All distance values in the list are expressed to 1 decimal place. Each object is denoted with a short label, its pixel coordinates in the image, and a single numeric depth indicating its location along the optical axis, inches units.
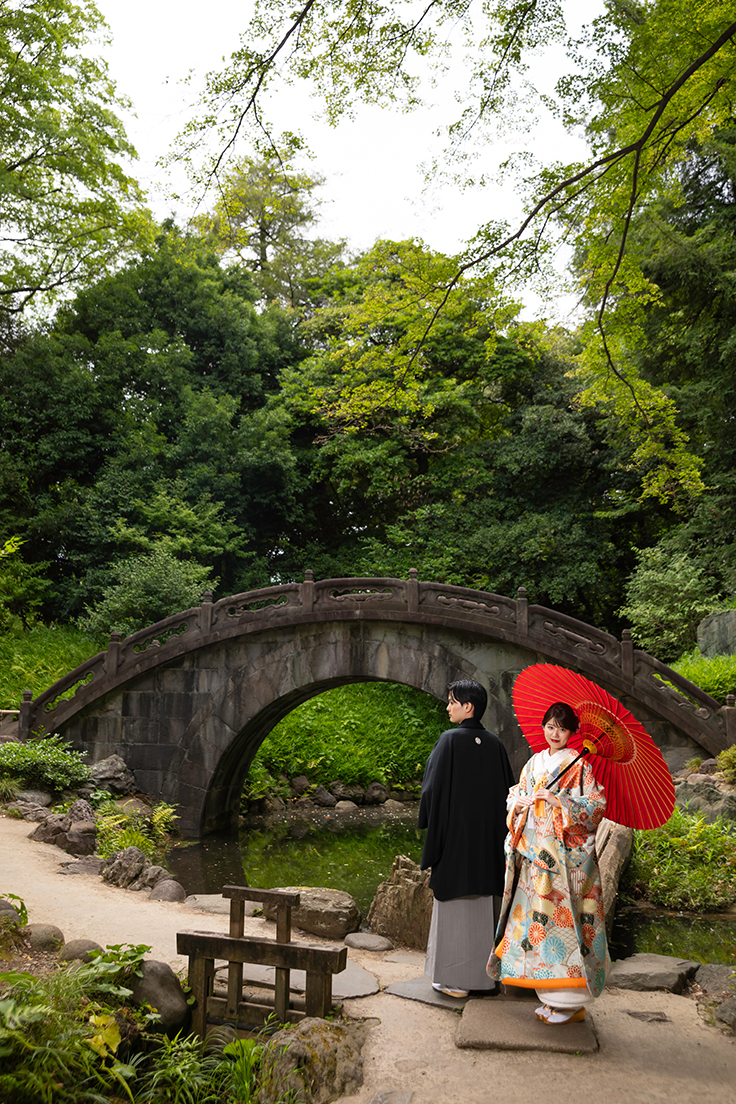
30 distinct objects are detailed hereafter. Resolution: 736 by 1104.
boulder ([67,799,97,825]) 416.4
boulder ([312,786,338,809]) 645.3
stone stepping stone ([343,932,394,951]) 249.1
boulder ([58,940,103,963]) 181.9
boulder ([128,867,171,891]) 322.7
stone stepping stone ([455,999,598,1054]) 157.5
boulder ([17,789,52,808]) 437.1
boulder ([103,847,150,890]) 323.9
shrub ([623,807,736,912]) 305.4
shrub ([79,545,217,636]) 682.8
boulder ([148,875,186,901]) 305.7
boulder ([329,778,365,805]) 665.6
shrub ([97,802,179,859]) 399.5
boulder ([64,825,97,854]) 368.5
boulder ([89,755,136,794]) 494.6
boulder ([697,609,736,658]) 503.5
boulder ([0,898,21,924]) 203.3
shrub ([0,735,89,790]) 456.1
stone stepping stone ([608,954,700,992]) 207.6
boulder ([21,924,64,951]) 197.3
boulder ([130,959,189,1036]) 166.9
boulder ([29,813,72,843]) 375.2
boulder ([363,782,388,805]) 669.3
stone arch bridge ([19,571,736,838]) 466.0
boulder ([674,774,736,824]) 337.1
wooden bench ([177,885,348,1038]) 162.4
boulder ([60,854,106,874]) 330.3
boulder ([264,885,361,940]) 259.6
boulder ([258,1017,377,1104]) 142.3
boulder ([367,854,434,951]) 259.3
